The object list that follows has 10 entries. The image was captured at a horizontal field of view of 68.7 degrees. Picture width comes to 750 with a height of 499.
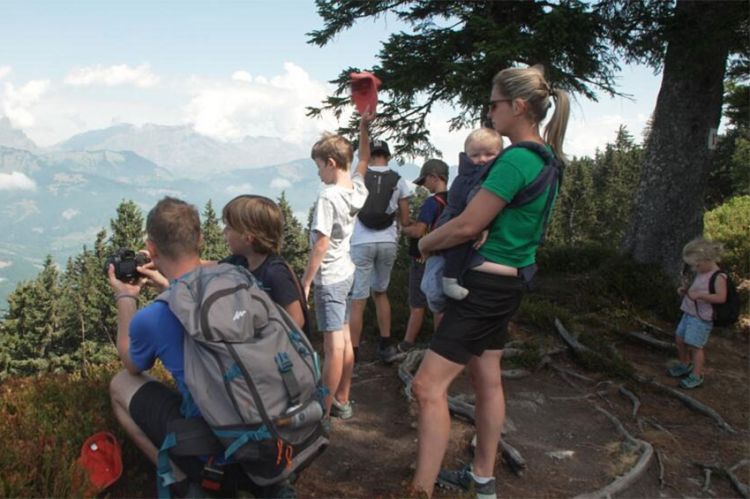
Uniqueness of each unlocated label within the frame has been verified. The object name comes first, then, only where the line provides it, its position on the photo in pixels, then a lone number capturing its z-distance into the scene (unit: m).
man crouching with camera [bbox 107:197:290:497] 2.70
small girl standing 5.71
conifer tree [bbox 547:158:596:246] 53.44
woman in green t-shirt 2.79
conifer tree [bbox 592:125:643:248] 52.88
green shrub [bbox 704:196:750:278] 11.49
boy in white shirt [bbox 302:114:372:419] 4.03
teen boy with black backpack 5.32
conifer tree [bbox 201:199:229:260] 64.00
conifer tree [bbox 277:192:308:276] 51.91
